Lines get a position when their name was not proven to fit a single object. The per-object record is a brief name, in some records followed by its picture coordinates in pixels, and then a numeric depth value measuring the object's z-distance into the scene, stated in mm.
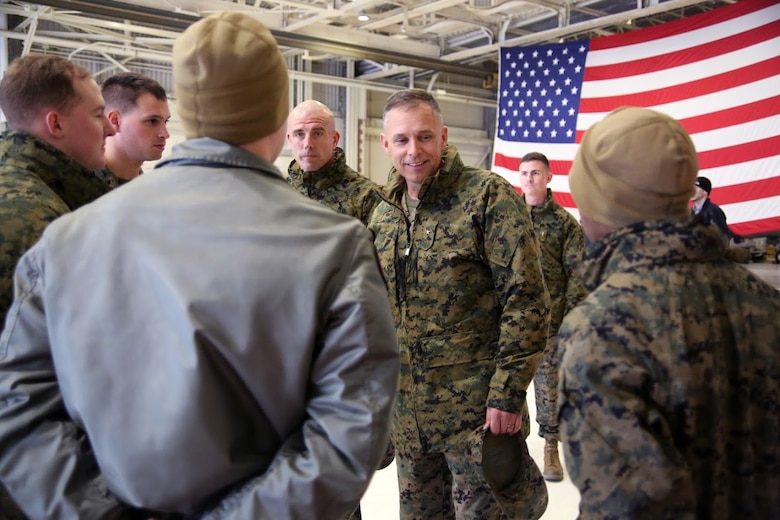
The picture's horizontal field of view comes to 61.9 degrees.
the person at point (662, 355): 1092
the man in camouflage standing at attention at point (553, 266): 4047
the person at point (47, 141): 1433
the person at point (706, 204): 5193
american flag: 6172
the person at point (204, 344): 948
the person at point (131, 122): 2496
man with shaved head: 2855
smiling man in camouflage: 2121
